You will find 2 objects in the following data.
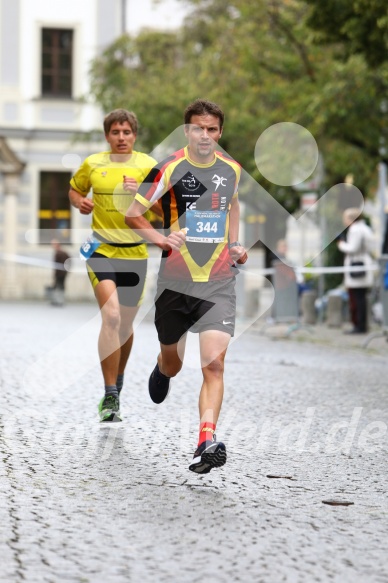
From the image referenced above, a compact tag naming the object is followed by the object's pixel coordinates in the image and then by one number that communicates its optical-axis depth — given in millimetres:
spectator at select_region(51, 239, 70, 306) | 33219
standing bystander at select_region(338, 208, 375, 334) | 19031
